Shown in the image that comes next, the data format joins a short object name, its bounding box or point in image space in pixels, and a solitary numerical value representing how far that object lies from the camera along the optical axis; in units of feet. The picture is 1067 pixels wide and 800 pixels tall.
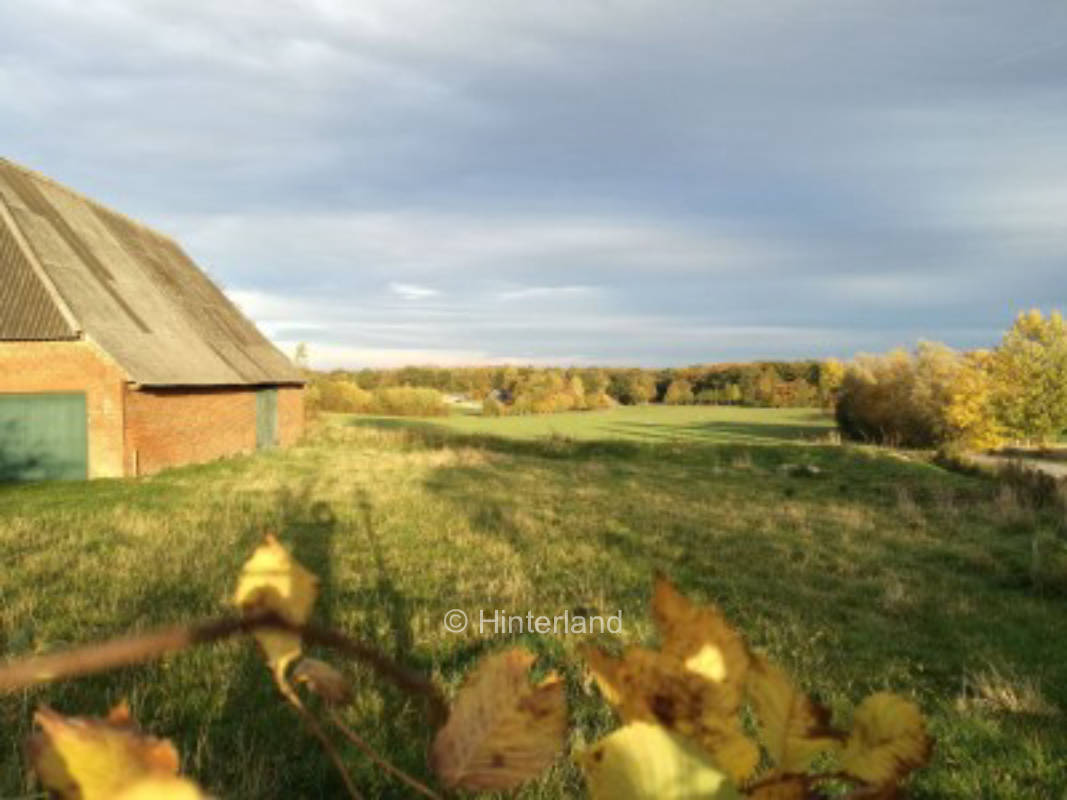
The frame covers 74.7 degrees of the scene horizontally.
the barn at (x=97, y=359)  52.39
